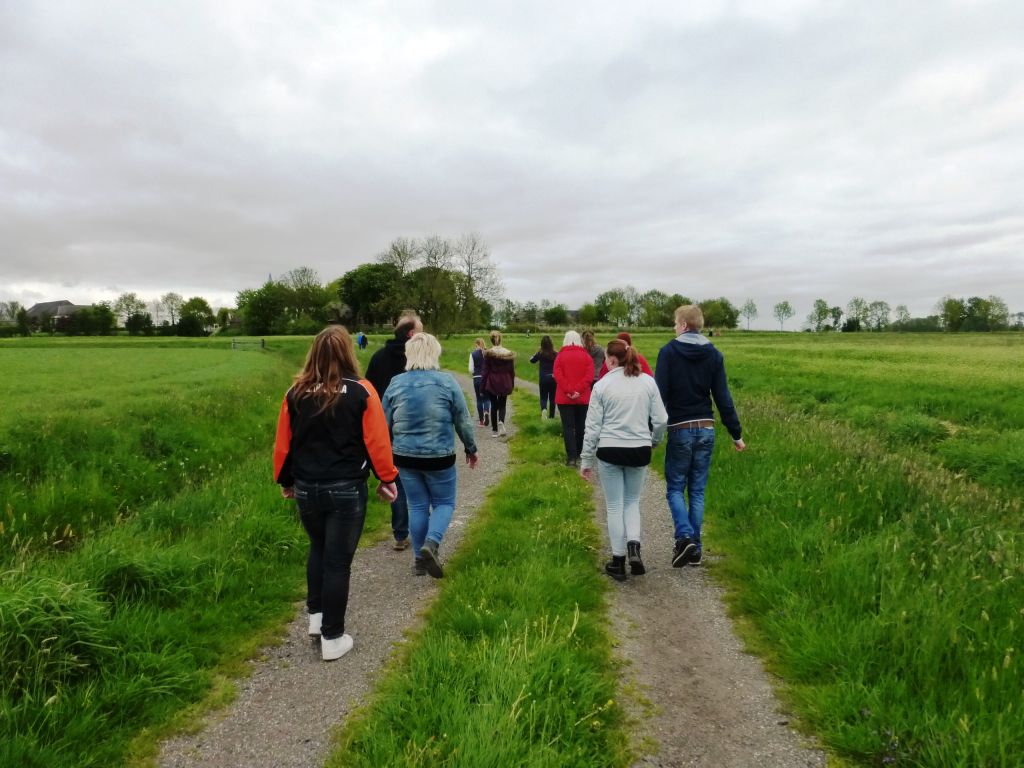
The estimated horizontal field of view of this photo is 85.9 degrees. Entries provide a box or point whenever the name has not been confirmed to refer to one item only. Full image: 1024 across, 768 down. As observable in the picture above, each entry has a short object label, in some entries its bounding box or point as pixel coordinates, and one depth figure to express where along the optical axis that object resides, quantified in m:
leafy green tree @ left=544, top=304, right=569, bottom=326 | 151.00
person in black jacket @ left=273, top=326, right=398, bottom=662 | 4.05
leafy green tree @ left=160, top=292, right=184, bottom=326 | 134.00
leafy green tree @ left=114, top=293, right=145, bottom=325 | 126.44
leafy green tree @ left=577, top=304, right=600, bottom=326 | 159.75
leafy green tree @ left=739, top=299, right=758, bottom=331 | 175.38
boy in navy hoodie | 5.77
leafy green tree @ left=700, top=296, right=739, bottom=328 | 146.12
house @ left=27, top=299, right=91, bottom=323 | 119.50
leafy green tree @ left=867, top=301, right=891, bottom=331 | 157.11
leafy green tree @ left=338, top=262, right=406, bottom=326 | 96.69
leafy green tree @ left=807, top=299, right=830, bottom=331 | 165.25
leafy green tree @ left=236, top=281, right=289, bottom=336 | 109.56
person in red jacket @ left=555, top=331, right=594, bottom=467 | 9.40
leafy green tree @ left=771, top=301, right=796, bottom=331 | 181.00
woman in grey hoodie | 5.39
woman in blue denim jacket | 5.36
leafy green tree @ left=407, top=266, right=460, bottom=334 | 56.70
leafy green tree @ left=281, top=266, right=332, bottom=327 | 110.88
